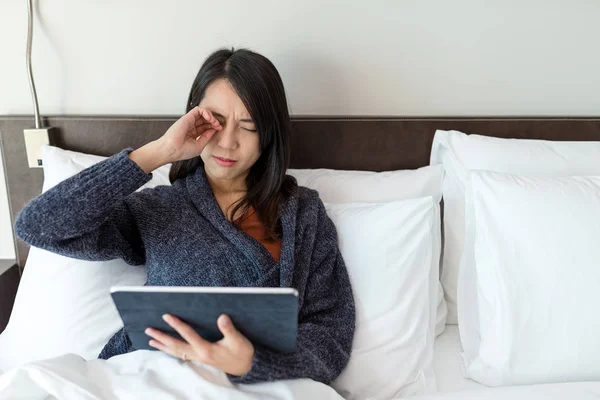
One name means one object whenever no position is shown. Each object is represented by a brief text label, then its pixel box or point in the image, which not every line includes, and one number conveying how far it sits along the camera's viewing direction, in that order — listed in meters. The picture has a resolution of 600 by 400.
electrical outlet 1.49
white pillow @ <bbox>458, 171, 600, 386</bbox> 1.15
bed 1.53
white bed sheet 1.22
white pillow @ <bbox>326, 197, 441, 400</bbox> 1.19
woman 1.02
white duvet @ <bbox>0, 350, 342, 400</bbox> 0.90
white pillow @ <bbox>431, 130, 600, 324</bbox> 1.43
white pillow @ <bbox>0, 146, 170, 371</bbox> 1.22
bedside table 1.51
